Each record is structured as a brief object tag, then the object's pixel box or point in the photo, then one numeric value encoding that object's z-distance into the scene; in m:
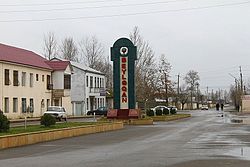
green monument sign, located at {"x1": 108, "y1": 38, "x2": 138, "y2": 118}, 46.50
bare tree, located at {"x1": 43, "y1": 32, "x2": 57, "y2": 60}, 92.94
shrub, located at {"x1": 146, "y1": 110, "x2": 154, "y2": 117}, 56.44
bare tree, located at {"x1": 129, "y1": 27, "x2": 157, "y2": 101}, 65.00
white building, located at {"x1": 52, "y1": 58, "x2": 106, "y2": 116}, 77.29
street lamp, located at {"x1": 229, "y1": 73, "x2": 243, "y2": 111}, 96.39
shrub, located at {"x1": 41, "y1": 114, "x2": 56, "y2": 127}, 29.00
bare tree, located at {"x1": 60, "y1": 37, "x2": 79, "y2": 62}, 100.69
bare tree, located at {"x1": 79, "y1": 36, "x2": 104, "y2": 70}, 102.25
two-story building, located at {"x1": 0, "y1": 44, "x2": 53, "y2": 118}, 54.60
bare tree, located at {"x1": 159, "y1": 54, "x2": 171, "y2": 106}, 83.00
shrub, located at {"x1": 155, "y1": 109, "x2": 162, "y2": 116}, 57.19
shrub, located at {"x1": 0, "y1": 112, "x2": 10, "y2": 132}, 23.83
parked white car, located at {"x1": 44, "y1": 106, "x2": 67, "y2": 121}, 51.66
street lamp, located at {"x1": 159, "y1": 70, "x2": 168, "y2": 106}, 84.26
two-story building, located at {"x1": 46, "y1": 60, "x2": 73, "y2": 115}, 68.31
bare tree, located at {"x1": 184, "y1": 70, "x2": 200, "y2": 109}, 139.50
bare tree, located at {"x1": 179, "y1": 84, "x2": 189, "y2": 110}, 130.62
